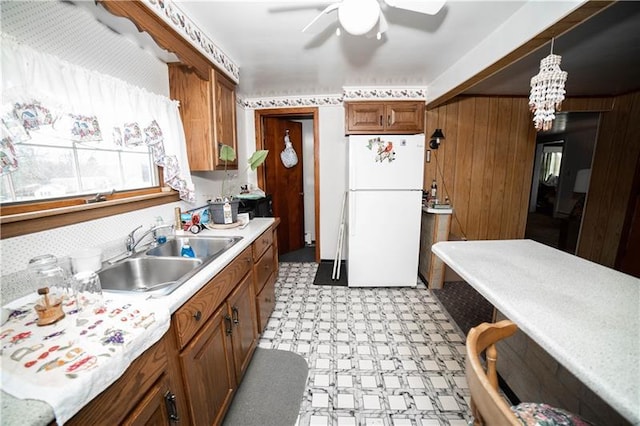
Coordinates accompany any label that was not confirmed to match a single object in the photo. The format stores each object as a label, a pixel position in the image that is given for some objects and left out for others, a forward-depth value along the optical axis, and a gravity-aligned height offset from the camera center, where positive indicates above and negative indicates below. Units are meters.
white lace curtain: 0.90 +0.34
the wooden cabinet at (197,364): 0.69 -0.73
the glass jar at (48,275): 0.87 -0.37
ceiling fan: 1.10 +0.75
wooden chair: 0.51 -0.51
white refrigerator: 2.47 -0.39
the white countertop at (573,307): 0.60 -0.47
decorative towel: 0.52 -0.45
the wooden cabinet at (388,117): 2.55 +0.58
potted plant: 1.94 -0.28
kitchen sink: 1.24 -0.51
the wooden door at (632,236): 2.73 -0.74
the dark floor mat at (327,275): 2.93 -1.32
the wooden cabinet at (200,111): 1.75 +0.45
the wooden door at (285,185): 3.43 -0.18
